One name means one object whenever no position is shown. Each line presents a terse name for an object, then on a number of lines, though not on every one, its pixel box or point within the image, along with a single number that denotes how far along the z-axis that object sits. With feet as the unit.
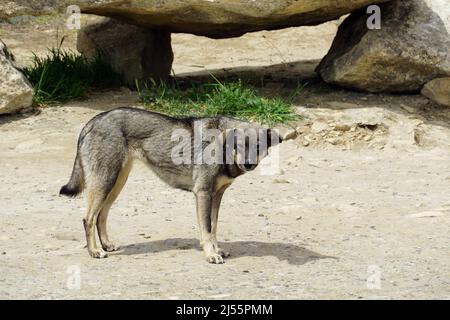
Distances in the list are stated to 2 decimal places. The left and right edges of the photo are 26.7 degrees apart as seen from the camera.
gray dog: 22.27
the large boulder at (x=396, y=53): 36.17
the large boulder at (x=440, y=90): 37.06
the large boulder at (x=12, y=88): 35.50
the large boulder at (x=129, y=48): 39.70
